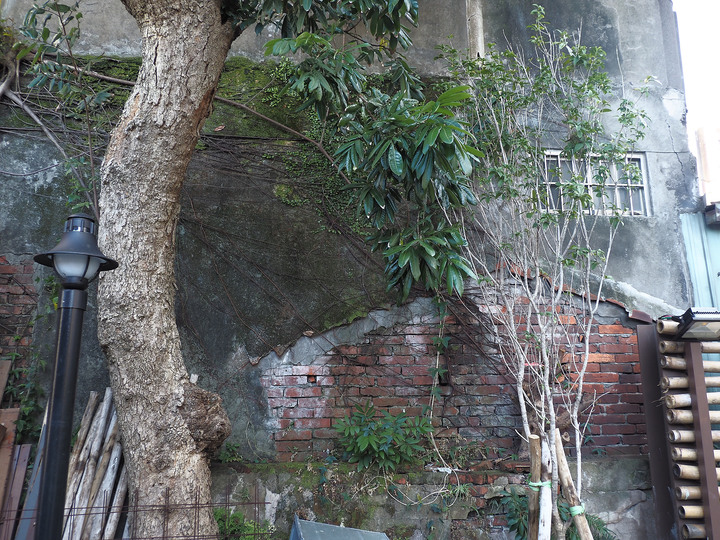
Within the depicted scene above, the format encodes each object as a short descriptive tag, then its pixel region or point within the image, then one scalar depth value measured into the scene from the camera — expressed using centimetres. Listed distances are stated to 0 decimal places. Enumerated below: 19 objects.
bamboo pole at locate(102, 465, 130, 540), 348
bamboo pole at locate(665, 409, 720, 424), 398
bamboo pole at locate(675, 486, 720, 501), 391
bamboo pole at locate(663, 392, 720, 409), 399
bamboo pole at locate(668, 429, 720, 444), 396
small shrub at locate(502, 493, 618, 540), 387
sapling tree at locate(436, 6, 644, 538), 425
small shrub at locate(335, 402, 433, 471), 404
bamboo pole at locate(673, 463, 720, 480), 392
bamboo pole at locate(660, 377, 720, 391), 403
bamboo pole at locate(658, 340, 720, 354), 407
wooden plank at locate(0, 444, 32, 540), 362
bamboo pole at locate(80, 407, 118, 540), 349
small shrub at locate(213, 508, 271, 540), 365
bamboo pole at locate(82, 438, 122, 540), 347
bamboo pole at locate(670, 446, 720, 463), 392
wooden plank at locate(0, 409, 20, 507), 382
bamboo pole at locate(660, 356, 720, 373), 405
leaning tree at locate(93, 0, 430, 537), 316
